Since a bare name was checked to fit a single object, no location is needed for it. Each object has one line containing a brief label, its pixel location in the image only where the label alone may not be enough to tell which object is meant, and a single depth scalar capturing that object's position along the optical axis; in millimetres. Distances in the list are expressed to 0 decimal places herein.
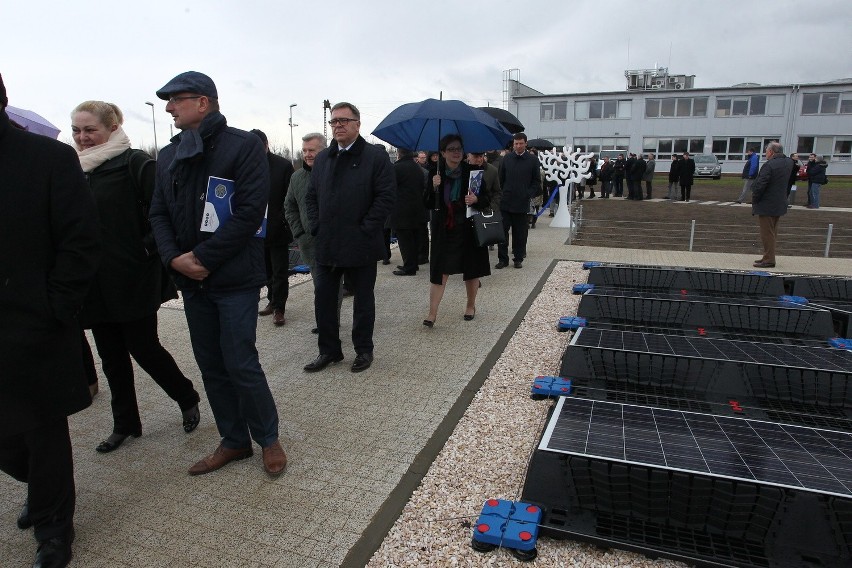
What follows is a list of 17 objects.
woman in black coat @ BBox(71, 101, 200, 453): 3328
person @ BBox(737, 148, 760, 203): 19467
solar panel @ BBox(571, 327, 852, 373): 4547
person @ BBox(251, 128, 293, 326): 6109
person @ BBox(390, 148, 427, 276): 8391
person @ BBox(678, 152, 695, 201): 23141
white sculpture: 14406
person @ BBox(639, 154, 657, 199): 24406
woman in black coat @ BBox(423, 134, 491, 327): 5812
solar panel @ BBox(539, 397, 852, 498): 2781
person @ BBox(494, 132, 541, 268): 9070
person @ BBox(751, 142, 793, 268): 9102
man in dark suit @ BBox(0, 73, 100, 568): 2326
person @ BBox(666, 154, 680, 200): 23855
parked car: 37938
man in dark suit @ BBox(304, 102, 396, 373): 4539
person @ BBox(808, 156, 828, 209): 19453
